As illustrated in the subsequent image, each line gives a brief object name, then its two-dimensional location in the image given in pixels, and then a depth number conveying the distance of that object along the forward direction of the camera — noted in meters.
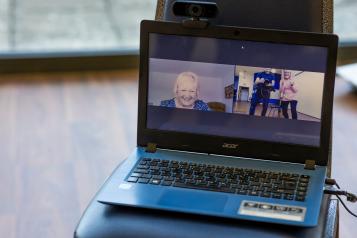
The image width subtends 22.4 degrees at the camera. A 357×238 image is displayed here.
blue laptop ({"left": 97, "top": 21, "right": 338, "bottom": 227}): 1.41
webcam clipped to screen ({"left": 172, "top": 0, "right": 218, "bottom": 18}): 1.46
